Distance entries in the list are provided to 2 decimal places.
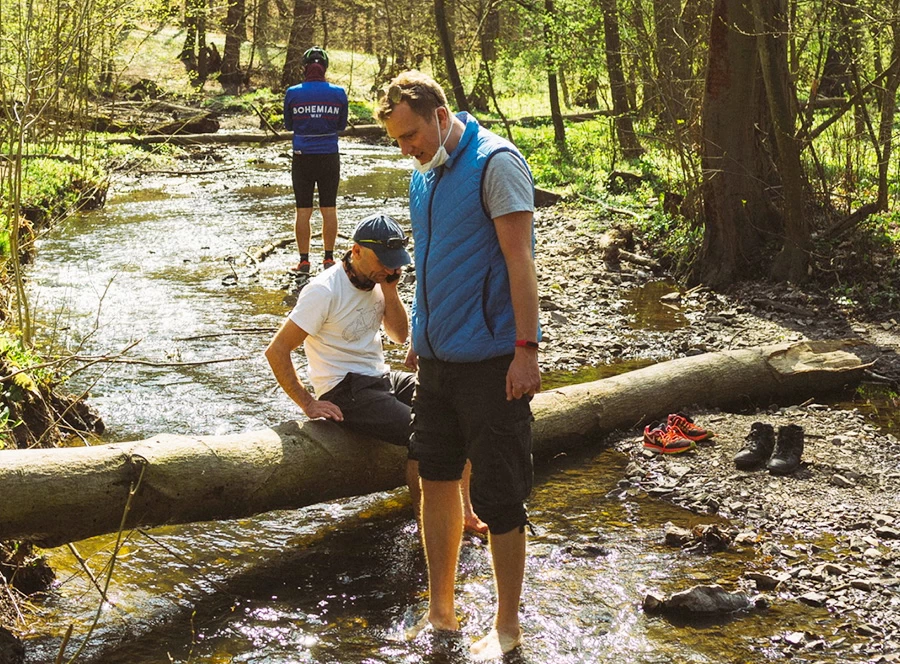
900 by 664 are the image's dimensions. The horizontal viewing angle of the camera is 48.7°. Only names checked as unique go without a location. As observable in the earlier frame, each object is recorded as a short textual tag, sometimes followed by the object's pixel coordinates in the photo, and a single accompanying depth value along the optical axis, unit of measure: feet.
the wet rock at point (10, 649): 12.41
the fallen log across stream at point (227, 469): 13.53
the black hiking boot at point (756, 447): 19.07
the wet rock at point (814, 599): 14.03
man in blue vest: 11.86
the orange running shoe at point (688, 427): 20.75
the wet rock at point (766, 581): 14.66
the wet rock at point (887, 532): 15.88
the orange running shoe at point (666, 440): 20.20
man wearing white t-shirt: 15.40
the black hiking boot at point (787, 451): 18.65
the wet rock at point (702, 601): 13.75
